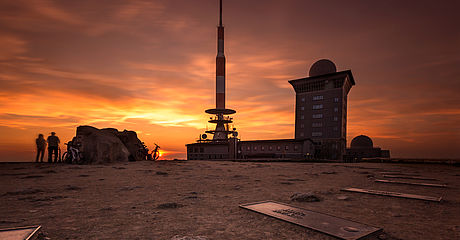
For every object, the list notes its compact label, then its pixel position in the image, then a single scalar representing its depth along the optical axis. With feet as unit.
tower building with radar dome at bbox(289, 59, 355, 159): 165.99
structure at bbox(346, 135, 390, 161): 194.08
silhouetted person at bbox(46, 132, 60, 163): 51.34
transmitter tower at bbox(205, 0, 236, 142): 194.49
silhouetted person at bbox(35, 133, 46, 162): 50.29
